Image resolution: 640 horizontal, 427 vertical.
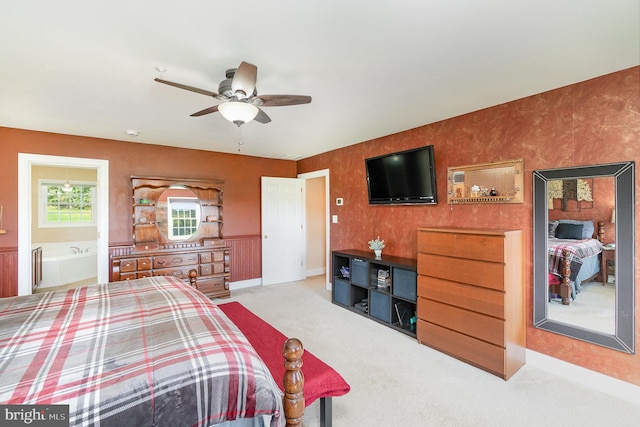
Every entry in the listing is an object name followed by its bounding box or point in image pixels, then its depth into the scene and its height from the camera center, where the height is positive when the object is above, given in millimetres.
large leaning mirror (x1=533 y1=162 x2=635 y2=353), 2172 -344
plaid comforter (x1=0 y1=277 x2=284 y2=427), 1040 -631
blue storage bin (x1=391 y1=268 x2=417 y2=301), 3226 -821
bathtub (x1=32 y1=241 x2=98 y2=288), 5215 -892
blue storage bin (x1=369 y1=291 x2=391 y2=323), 3527 -1173
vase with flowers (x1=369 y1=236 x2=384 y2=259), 3861 -454
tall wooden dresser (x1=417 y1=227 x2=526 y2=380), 2451 -782
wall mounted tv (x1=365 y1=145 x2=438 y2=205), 3365 +461
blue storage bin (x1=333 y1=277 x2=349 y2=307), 4176 -1160
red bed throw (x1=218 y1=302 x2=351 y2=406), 1668 -956
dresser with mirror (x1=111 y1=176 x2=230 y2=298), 4184 -314
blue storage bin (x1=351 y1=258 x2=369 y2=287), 3852 -807
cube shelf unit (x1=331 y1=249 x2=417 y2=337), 3328 -976
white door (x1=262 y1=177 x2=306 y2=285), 5488 -317
